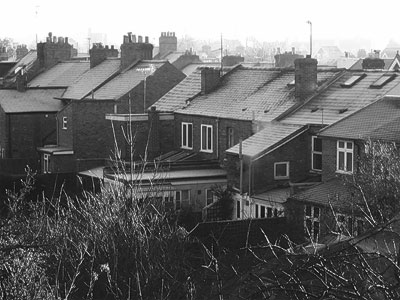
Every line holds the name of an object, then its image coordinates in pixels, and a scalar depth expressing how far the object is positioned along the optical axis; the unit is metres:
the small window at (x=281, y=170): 41.53
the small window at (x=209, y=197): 44.09
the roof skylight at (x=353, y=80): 43.64
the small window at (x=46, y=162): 54.91
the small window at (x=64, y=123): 55.91
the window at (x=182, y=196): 43.16
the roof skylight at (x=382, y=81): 42.03
